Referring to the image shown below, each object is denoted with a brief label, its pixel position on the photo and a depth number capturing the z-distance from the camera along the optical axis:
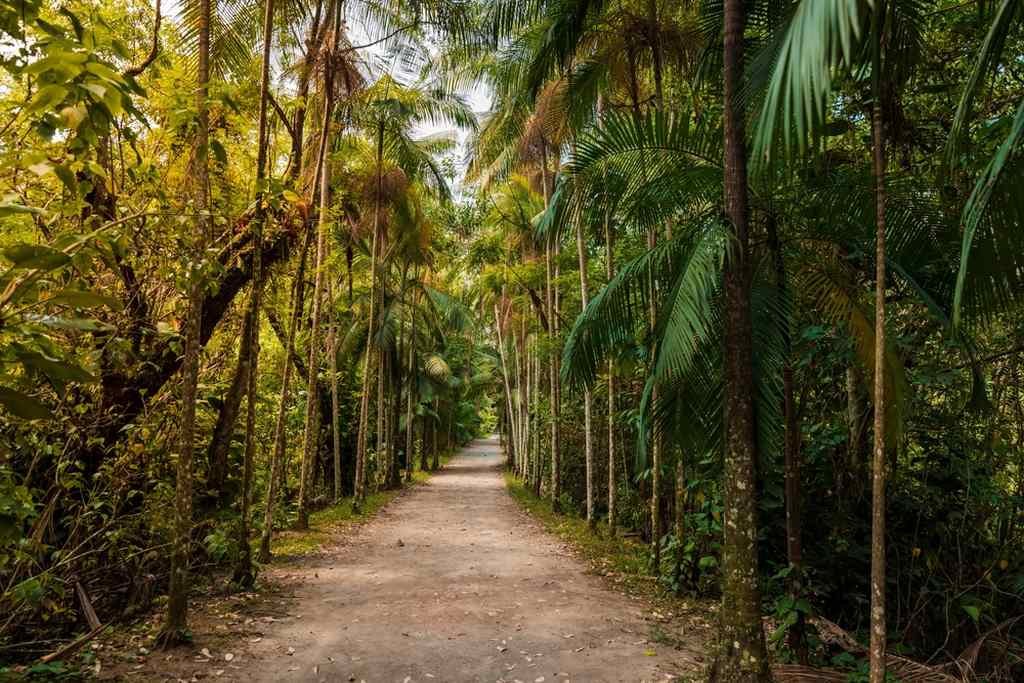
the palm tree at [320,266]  8.60
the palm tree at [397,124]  13.28
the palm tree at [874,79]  2.10
